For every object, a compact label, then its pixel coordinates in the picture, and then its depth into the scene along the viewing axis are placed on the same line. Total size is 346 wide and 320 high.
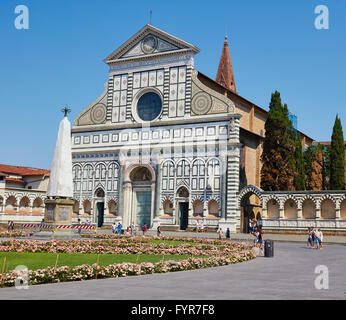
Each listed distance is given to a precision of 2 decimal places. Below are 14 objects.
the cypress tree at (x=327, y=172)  47.41
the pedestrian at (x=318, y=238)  27.61
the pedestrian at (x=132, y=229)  40.99
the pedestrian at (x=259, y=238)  24.83
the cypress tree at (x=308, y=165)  50.20
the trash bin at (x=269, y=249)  21.38
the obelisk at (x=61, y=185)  30.41
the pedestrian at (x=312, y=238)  28.64
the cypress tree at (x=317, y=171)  51.03
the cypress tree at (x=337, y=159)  44.91
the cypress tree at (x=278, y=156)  41.12
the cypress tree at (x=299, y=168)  42.56
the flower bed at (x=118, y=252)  11.91
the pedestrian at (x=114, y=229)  40.88
